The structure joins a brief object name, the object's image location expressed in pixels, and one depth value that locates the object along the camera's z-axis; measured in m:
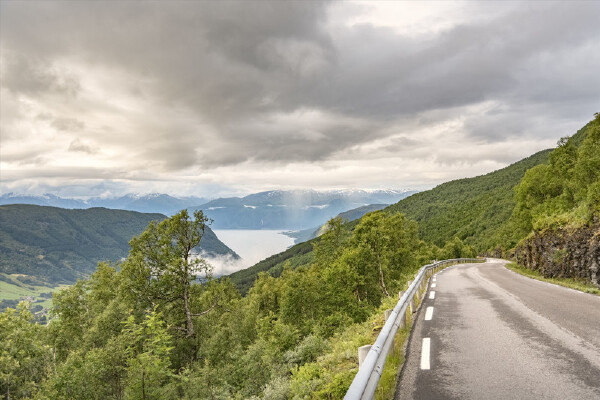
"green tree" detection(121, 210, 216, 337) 21.59
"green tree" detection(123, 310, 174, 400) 12.94
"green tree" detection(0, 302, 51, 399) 29.05
